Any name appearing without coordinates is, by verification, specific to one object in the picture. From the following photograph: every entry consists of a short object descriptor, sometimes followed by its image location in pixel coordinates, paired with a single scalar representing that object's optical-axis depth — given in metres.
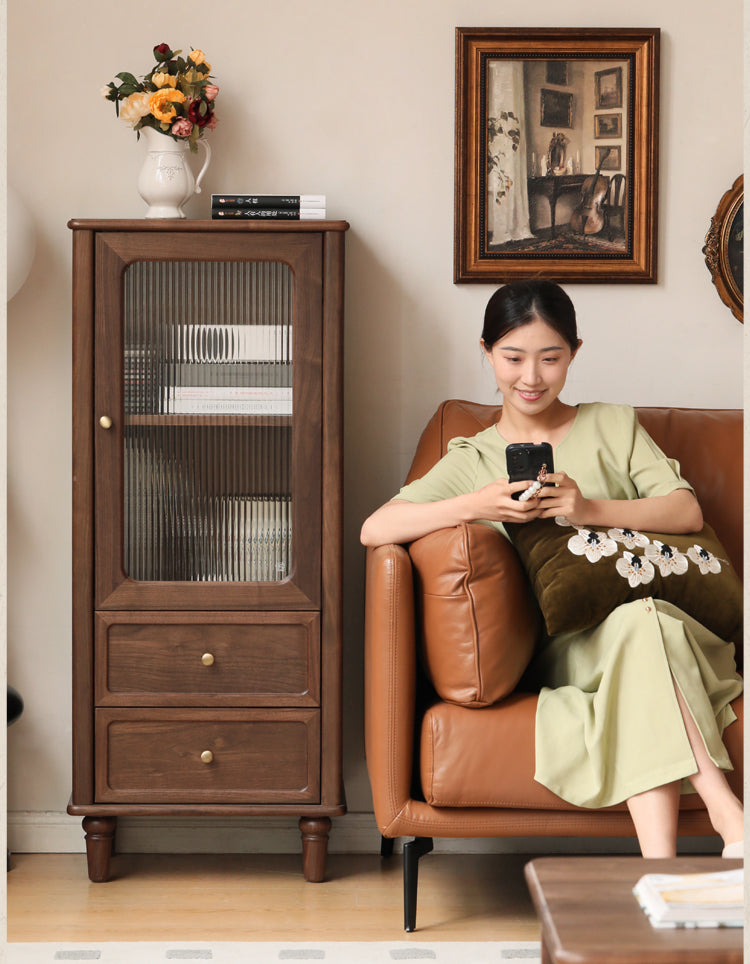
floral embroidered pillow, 4.08
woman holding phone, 3.99
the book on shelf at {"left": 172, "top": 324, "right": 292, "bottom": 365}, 4.45
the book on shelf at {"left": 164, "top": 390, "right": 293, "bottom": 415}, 4.46
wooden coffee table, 2.70
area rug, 4.15
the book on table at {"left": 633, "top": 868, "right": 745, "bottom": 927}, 2.87
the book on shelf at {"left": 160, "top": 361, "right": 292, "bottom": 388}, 4.46
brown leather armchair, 4.09
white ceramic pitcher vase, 4.50
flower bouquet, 4.49
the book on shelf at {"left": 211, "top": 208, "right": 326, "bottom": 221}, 4.48
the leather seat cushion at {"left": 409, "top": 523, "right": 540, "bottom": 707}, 4.10
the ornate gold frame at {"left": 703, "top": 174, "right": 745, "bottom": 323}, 4.67
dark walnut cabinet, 4.42
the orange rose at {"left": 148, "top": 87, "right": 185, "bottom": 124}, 4.47
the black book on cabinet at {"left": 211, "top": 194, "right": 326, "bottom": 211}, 4.49
